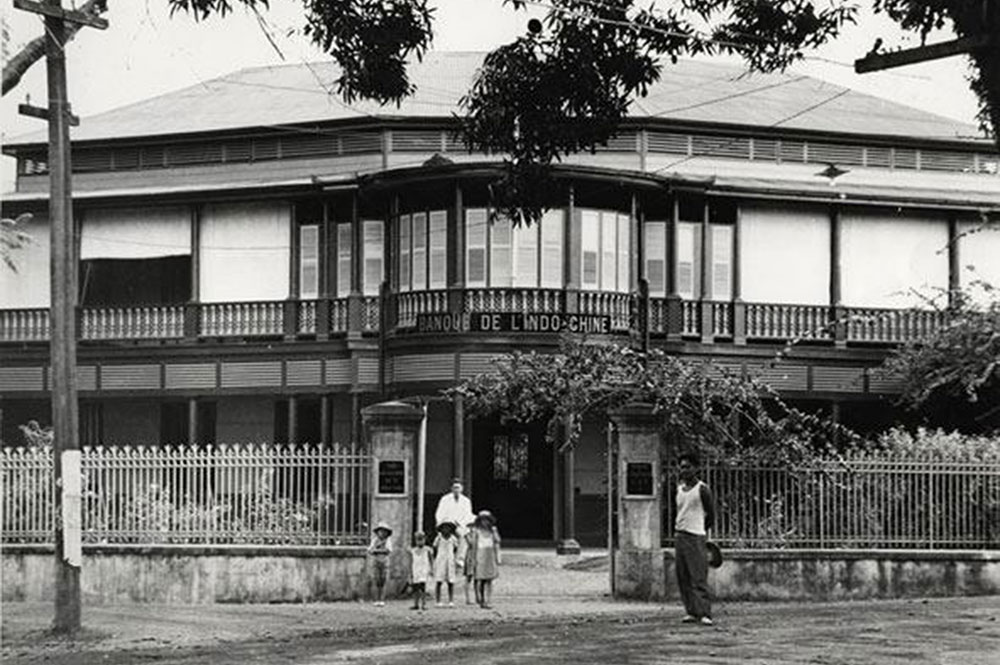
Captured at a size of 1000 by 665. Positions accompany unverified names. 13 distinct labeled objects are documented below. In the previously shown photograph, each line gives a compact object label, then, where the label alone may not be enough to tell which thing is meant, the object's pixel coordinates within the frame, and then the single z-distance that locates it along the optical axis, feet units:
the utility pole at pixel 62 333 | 47.50
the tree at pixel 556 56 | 34.78
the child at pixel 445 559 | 61.11
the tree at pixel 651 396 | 63.36
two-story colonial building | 89.66
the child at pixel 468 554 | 62.03
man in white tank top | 52.70
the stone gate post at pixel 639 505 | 61.57
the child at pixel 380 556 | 60.54
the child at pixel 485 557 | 60.23
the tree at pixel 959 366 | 86.17
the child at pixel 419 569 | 60.70
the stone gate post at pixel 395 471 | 61.52
